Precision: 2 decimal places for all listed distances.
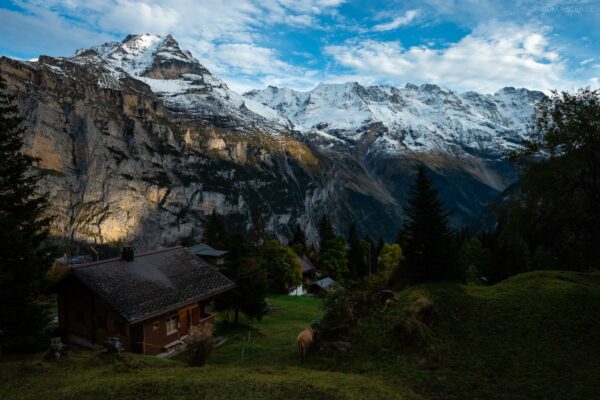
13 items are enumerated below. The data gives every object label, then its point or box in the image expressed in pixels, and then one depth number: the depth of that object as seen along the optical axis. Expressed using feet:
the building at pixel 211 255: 173.37
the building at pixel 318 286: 242.37
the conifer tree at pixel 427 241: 94.27
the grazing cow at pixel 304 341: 71.41
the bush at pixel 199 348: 65.87
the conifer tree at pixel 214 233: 260.13
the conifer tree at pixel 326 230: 326.94
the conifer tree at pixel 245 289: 118.62
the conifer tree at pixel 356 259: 284.61
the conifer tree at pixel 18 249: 69.31
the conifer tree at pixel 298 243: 315.51
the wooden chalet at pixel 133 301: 88.43
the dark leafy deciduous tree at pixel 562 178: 68.28
